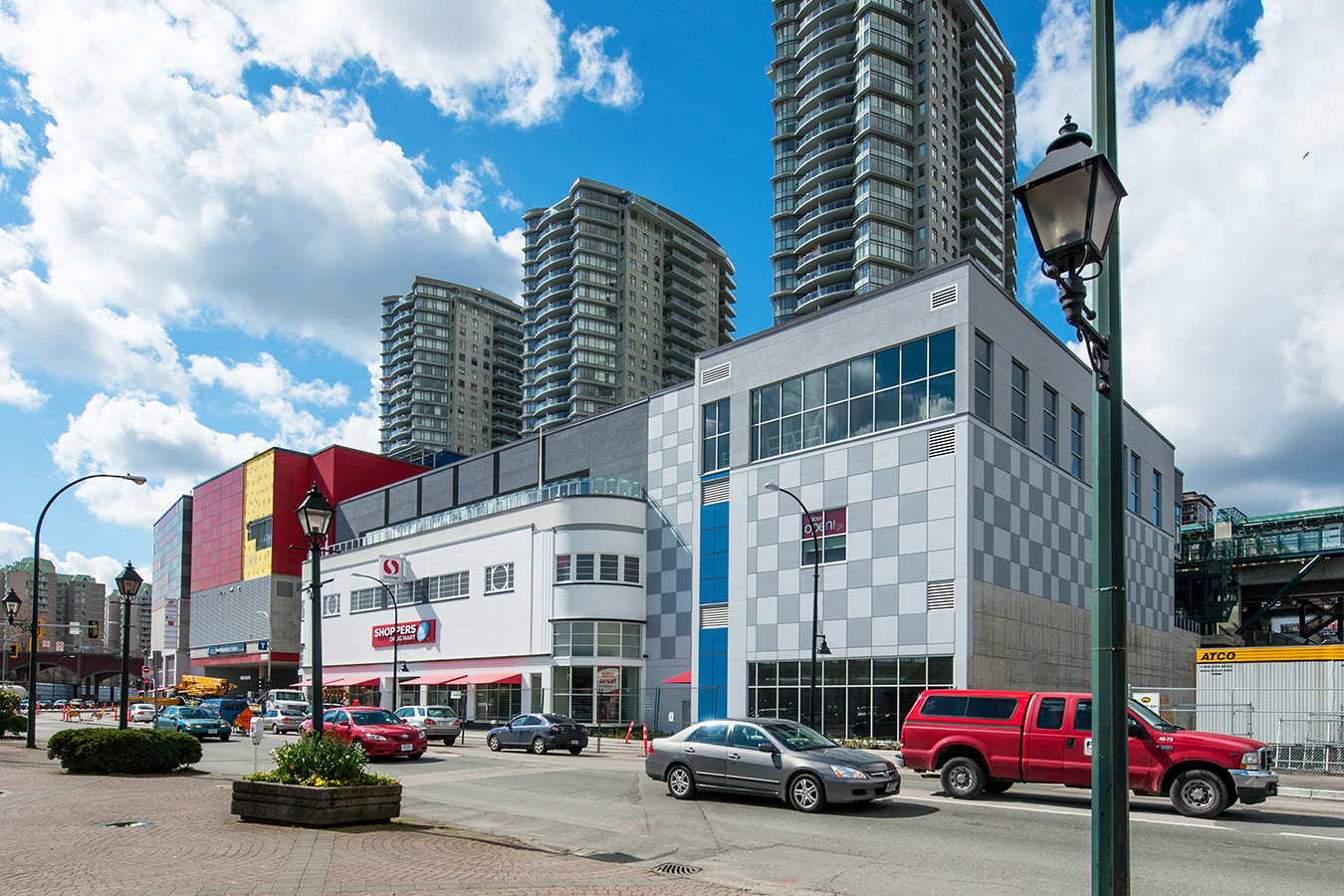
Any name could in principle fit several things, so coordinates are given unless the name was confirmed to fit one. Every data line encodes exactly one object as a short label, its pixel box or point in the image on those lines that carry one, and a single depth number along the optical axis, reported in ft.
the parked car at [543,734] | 104.47
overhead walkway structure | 196.34
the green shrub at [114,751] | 69.10
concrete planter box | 41.68
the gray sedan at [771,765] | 50.49
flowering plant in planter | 43.16
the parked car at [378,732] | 88.69
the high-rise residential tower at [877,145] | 314.55
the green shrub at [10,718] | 113.80
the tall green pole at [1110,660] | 16.83
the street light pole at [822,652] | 94.79
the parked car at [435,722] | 124.16
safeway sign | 194.90
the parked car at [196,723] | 126.41
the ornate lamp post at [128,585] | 89.25
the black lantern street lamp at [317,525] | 47.09
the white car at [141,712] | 182.75
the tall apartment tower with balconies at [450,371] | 488.02
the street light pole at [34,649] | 95.91
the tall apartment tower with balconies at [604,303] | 413.39
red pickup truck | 49.37
